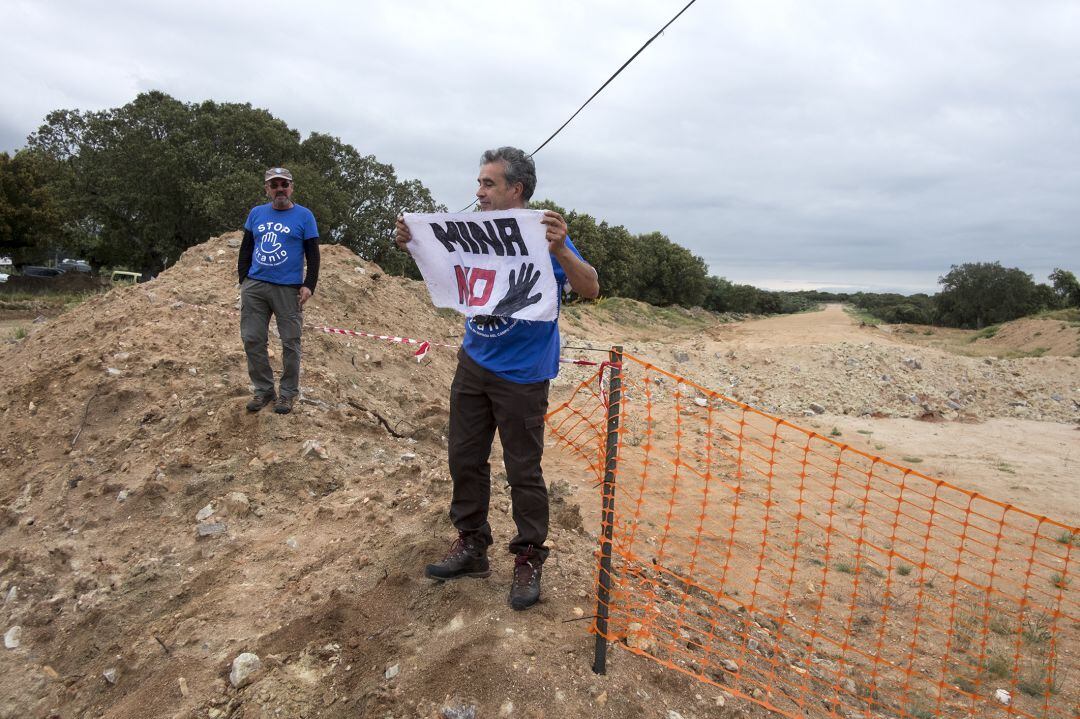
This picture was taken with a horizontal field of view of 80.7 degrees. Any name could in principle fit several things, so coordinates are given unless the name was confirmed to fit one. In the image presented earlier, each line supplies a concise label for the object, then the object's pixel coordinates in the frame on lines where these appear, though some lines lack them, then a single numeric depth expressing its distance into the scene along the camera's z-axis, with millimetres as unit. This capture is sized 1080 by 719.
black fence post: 2447
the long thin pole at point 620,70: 2906
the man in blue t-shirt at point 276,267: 4695
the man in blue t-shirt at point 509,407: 2666
